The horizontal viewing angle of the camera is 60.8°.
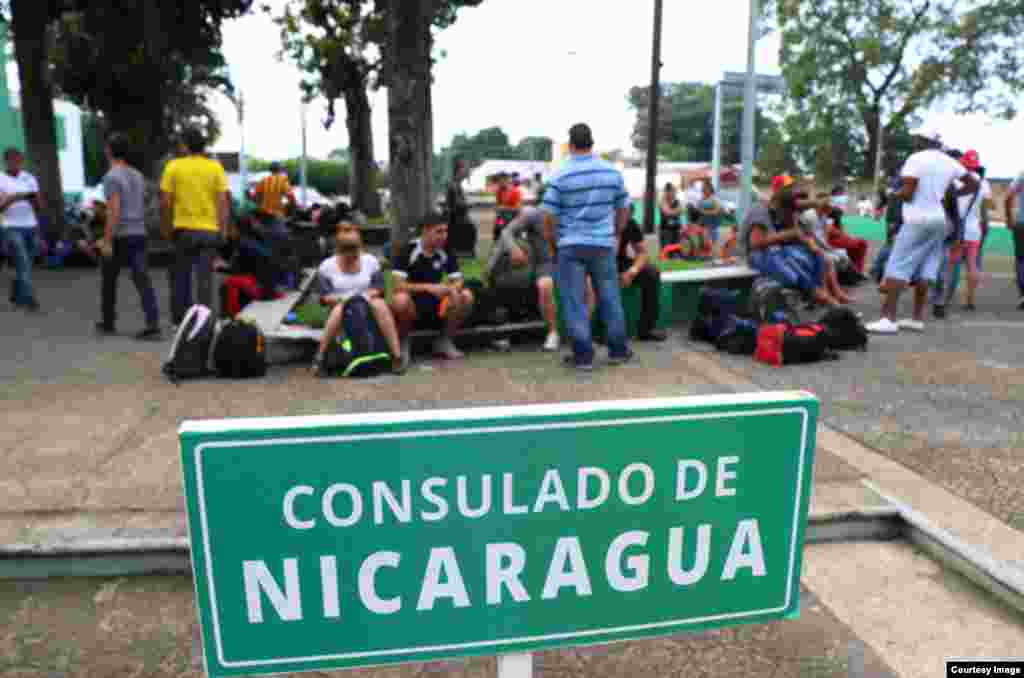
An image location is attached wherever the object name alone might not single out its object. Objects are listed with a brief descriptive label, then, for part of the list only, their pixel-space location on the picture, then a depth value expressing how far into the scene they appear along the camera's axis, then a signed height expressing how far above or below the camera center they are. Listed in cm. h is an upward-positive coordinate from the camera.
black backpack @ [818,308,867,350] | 722 -128
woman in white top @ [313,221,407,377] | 632 -84
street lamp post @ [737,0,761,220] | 1273 +95
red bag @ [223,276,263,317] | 846 -116
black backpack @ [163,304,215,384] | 617 -123
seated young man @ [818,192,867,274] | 1235 -100
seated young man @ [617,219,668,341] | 765 -90
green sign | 151 -64
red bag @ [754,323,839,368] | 671 -130
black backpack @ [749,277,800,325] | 715 -107
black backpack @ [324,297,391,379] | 625 -122
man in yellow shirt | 765 -33
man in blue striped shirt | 639 -40
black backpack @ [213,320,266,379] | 623 -127
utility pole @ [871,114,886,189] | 4038 +97
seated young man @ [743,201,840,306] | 811 -72
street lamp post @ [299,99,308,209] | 2767 +2
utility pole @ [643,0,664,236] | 2062 +135
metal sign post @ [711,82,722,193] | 1385 +46
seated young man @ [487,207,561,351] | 731 -72
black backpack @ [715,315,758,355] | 715 -134
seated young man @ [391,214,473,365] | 680 -87
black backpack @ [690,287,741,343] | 761 -121
